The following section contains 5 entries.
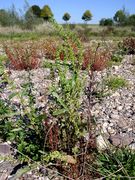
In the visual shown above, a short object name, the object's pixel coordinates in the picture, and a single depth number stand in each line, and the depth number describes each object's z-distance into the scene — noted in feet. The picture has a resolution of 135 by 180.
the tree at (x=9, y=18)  43.89
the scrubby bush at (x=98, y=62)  10.40
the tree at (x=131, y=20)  52.24
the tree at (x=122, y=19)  54.30
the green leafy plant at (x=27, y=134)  4.68
